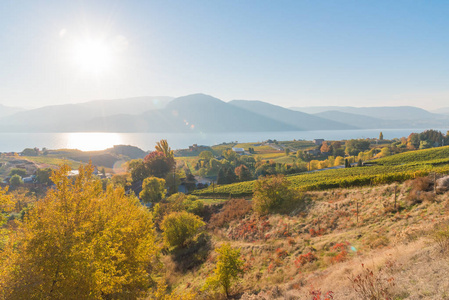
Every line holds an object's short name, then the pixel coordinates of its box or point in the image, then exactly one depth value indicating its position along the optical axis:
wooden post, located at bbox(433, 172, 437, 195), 19.62
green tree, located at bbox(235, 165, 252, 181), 77.36
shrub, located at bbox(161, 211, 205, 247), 29.50
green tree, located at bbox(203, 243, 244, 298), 16.25
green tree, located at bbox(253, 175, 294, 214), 31.56
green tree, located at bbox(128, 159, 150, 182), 74.31
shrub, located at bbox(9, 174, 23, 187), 80.69
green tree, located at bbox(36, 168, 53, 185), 82.12
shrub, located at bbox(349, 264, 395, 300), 8.05
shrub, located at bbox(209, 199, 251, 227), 34.78
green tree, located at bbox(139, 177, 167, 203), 53.41
